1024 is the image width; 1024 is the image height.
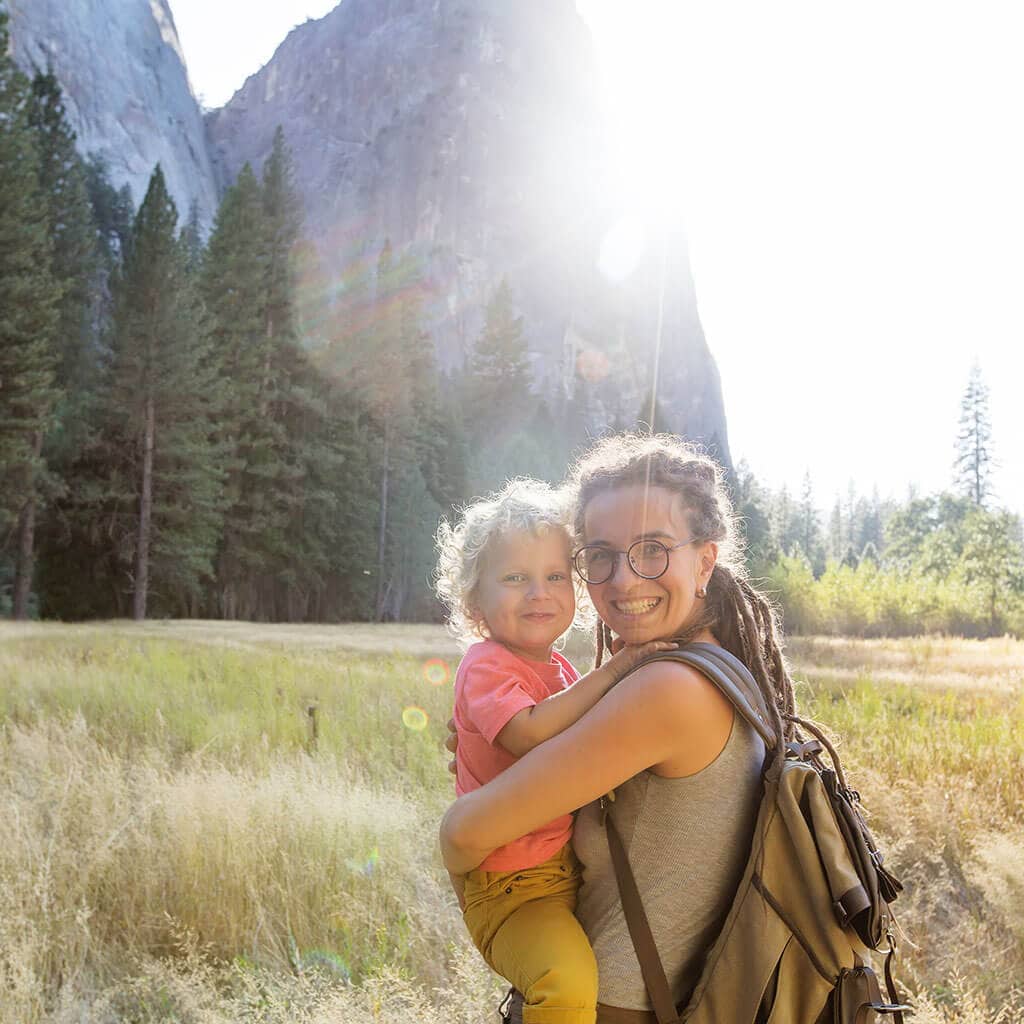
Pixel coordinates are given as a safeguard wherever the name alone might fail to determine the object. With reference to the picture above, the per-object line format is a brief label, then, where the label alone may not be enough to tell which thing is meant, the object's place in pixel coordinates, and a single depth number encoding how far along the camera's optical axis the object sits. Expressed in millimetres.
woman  1334
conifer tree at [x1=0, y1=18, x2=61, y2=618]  21109
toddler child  1514
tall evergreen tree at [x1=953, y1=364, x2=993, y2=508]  54844
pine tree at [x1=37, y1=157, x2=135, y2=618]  25641
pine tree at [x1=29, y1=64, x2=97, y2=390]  26625
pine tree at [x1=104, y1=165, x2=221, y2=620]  25844
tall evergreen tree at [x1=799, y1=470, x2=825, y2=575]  90362
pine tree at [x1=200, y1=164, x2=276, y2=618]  29531
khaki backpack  1270
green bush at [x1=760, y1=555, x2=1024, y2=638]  24547
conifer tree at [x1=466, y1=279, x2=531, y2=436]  52844
